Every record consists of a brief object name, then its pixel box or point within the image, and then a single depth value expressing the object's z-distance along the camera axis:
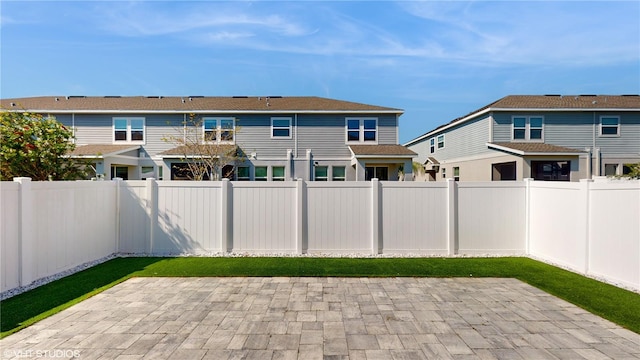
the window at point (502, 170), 17.44
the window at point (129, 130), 17.25
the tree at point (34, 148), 6.67
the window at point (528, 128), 17.66
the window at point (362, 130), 17.23
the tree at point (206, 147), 14.74
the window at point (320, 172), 17.20
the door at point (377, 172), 16.91
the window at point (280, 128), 17.22
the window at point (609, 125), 17.70
